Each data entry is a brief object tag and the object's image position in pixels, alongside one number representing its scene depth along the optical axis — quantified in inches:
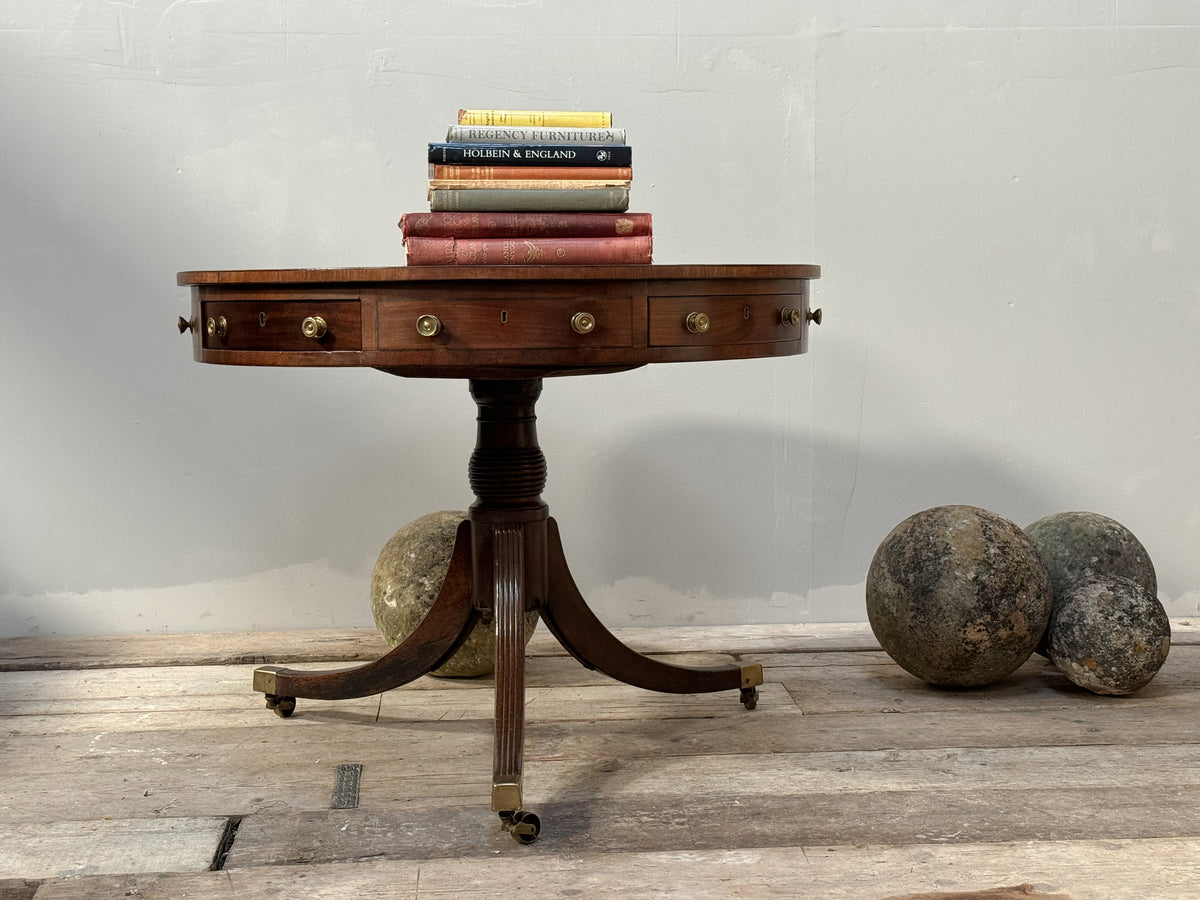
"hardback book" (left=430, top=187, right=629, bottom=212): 70.0
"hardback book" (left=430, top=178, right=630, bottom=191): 70.2
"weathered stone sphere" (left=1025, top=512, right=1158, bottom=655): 105.3
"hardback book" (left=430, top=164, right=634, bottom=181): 70.6
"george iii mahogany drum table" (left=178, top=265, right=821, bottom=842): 66.4
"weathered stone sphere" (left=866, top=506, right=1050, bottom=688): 95.7
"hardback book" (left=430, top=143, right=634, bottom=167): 70.7
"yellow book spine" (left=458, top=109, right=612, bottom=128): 74.7
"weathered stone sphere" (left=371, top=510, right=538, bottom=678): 102.1
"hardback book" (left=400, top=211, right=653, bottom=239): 69.3
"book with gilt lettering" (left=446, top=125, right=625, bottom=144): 71.8
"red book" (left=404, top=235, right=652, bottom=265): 68.8
